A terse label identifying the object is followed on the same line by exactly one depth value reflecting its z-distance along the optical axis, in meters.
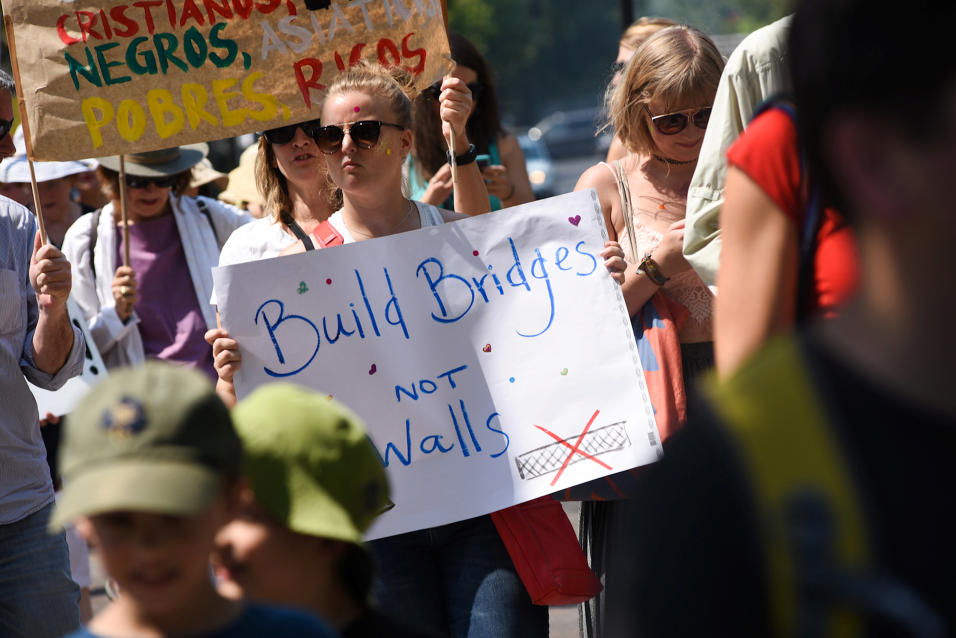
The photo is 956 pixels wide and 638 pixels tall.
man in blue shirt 6.89
